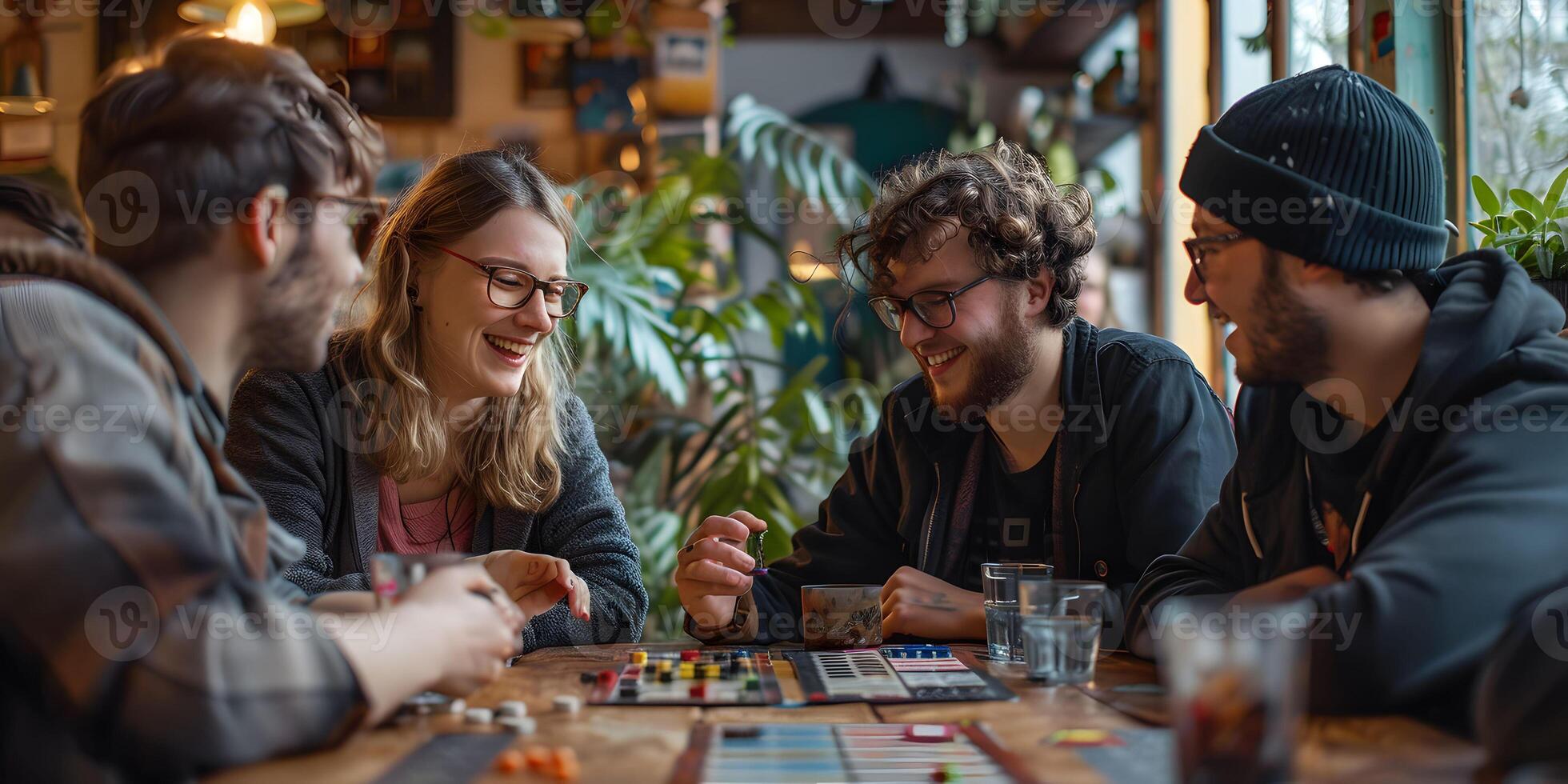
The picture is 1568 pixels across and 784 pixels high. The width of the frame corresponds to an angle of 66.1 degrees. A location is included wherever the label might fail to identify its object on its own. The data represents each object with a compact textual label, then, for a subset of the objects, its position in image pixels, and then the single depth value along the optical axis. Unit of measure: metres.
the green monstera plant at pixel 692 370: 3.26
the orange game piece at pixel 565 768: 0.91
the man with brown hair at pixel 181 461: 0.86
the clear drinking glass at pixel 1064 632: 1.32
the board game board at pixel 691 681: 1.22
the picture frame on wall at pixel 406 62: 5.56
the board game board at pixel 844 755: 0.93
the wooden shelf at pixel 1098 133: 5.11
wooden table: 0.91
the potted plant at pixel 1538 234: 1.64
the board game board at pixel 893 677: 1.23
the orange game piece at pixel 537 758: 0.93
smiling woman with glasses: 1.98
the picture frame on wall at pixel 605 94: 5.59
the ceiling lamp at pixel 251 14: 3.90
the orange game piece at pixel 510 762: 0.93
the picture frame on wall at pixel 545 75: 5.64
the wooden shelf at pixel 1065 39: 5.11
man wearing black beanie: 1.06
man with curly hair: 1.84
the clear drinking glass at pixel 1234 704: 0.72
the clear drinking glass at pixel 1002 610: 1.47
